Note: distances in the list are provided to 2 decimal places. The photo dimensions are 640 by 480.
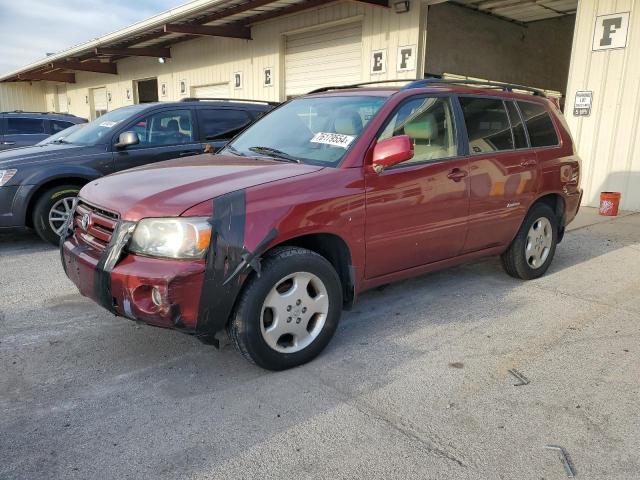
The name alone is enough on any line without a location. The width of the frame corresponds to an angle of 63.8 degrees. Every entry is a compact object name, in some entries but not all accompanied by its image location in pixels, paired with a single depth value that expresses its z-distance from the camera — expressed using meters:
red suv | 2.77
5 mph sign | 9.25
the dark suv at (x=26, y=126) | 11.36
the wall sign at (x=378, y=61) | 11.26
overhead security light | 10.54
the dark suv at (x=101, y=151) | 5.82
